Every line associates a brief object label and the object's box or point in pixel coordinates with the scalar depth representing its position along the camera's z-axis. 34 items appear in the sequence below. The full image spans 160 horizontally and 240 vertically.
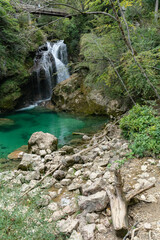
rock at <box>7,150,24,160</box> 5.88
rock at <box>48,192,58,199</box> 3.36
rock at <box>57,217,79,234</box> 2.22
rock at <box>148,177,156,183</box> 2.88
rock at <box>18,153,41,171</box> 4.71
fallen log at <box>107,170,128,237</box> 1.99
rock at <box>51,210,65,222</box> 2.58
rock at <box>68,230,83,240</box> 2.06
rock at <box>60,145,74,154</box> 5.82
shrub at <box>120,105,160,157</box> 3.77
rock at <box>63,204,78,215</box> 2.72
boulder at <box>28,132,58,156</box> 6.00
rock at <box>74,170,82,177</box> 4.02
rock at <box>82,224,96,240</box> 2.09
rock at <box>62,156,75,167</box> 4.47
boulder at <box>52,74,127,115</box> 10.52
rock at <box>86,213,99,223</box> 2.32
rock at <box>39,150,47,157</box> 5.75
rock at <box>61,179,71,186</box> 3.77
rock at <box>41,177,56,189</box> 3.59
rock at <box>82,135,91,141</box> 7.13
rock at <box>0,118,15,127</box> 10.16
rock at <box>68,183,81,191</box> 3.48
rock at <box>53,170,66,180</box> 4.05
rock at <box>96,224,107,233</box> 2.16
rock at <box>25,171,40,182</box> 4.02
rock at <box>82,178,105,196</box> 2.78
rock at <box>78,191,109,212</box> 2.42
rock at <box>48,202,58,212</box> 2.86
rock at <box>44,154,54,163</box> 5.22
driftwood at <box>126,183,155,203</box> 2.37
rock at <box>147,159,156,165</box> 3.44
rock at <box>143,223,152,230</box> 1.97
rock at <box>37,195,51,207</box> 2.90
